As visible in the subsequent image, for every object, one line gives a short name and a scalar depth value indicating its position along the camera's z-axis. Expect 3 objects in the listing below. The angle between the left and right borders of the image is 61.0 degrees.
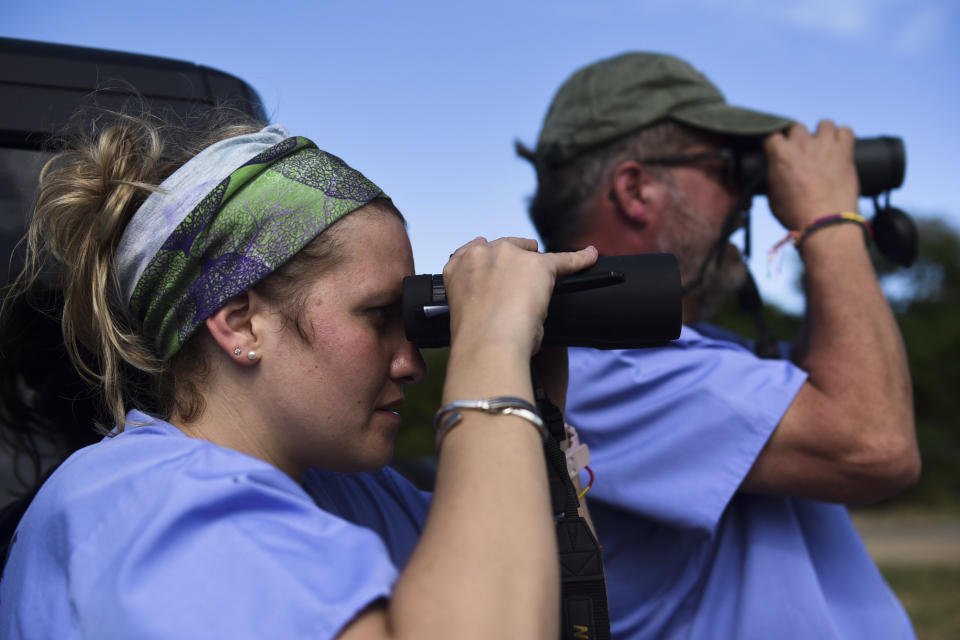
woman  0.86
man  1.65
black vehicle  1.44
